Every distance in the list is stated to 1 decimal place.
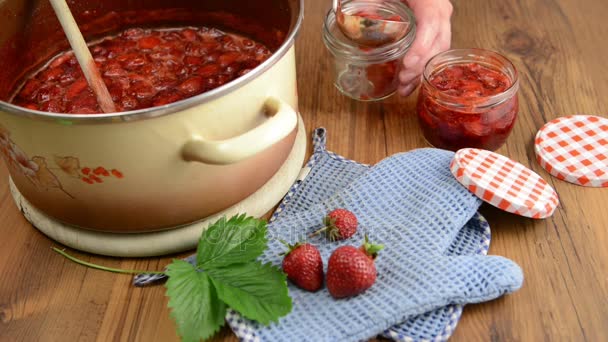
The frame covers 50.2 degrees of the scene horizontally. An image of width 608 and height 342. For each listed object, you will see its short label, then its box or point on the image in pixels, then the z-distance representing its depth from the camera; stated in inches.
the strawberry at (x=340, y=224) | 40.6
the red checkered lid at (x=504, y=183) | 41.7
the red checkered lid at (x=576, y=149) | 46.1
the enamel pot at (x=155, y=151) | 36.1
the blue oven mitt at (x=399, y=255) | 36.4
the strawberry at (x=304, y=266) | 37.7
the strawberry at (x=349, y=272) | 36.4
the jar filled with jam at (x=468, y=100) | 46.9
